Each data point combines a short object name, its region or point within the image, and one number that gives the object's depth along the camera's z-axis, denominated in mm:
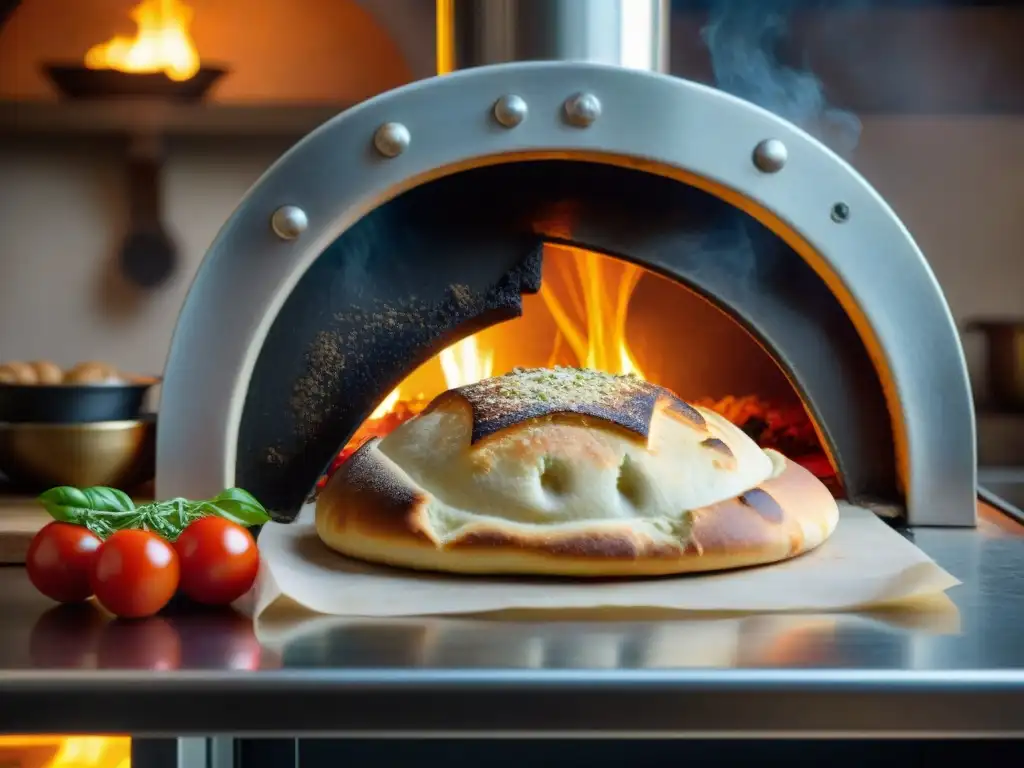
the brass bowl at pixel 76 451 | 1337
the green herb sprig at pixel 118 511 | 1005
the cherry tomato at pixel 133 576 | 921
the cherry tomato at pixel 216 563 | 955
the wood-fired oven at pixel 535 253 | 1213
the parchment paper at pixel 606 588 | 944
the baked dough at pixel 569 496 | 1007
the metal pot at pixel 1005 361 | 1945
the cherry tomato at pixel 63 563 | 962
